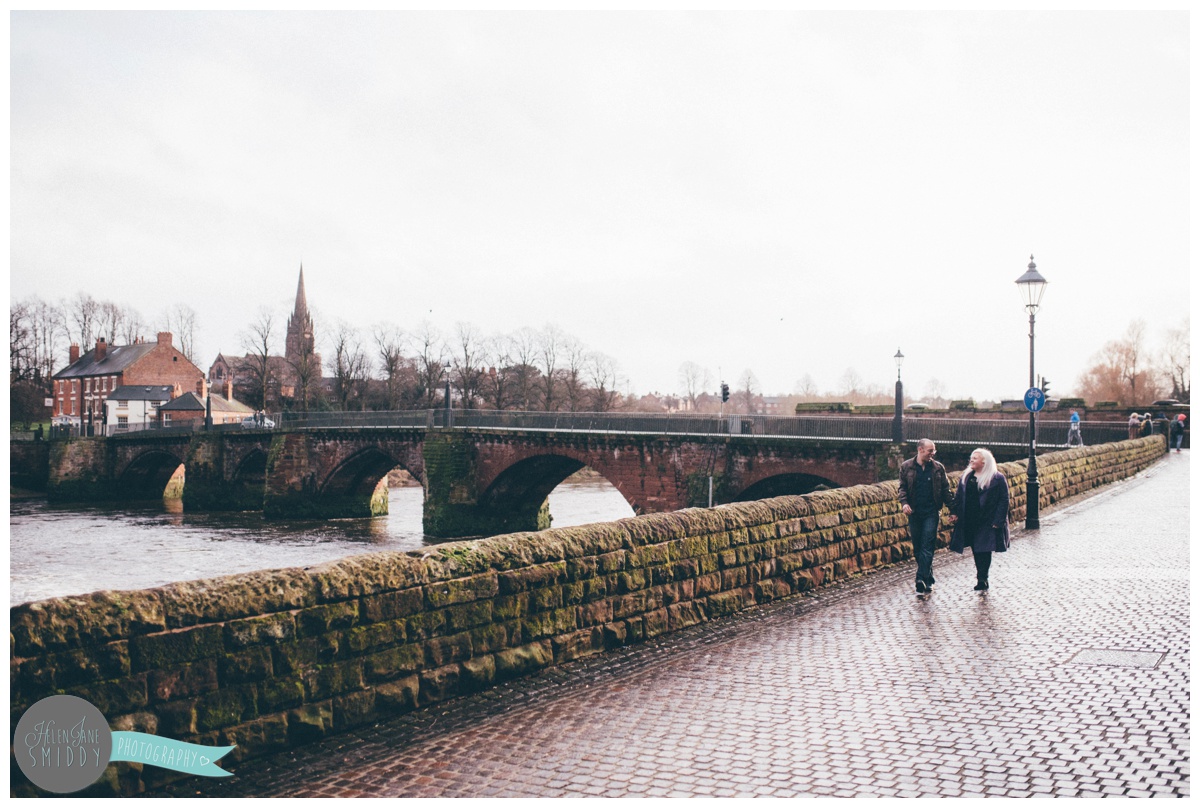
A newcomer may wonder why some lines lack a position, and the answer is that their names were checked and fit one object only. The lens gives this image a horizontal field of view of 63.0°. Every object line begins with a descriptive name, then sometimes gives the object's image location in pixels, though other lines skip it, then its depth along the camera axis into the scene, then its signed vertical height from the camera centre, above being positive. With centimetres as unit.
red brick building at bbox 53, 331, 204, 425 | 7875 +336
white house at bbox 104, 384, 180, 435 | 7669 +93
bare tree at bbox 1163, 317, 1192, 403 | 7369 +382
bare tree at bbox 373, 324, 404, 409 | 7988 +419
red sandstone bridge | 3053 -182
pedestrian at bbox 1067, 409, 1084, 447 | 2828 -64
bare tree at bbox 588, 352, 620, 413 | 8250 +219
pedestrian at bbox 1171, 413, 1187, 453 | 3838 -63
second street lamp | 2606 -28
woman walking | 963 -98
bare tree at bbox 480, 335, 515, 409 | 7994 +242
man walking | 968 -85
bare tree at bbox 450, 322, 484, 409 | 8038 +314
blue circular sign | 1647 +27
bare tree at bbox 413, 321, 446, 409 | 8019 +350
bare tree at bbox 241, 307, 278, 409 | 7394 +435
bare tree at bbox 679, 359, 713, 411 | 13462 +376
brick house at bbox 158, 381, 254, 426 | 7294 +39
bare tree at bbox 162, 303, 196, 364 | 9388 +703
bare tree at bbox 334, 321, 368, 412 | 7838 +356
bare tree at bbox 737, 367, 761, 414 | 12794 +269
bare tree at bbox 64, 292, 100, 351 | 8844 +867
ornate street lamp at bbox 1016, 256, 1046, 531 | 1530 +174
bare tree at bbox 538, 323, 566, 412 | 7950 +376
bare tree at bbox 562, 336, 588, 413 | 8144 +300
